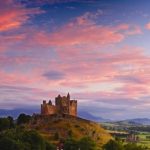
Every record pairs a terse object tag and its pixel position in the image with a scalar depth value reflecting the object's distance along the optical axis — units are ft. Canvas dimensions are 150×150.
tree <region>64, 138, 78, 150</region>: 583.74
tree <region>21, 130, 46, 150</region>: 571.69
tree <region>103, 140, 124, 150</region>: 580.30
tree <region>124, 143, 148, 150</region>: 538.88
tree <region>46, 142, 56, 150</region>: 602.03
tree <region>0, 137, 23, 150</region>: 538.88
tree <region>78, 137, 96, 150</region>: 580.13
